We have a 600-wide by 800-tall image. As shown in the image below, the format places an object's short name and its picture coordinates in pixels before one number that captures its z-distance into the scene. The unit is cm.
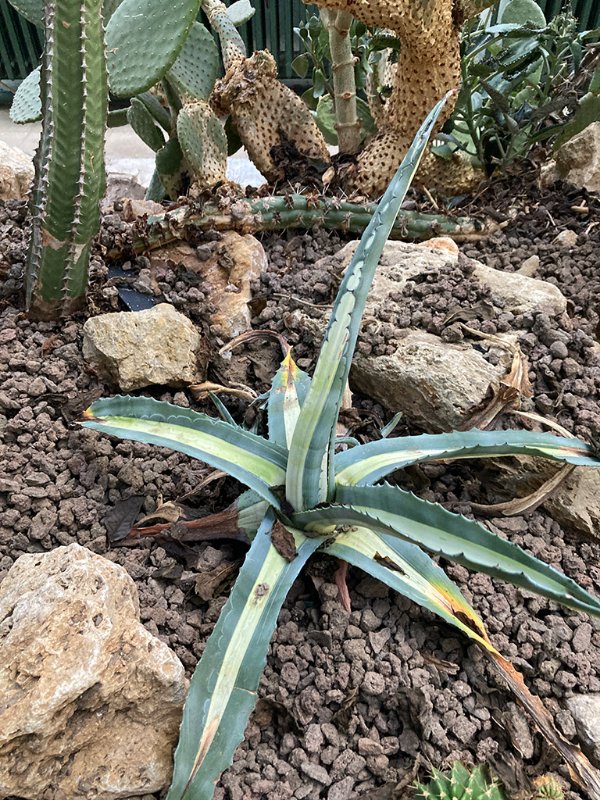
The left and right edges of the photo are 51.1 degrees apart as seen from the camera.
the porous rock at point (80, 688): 72
